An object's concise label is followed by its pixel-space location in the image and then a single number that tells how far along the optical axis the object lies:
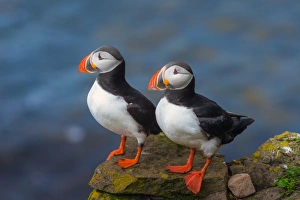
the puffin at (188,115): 8.09
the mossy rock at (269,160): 9.16
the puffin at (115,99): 8.43
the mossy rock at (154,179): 8.62
